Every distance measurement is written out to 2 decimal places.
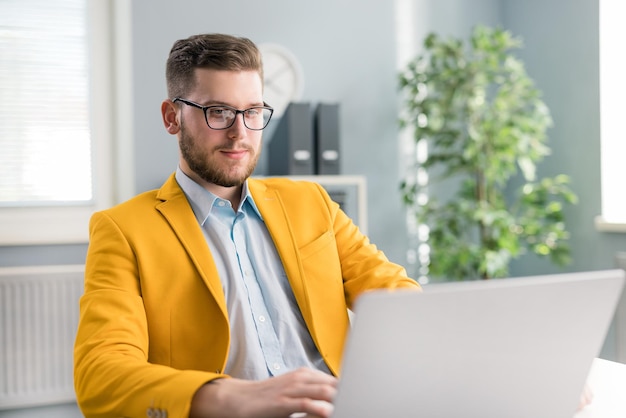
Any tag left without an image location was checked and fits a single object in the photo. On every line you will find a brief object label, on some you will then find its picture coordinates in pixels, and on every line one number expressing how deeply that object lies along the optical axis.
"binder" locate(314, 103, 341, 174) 2.82
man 1.17
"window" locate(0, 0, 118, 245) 2.89
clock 3.11
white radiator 2.74
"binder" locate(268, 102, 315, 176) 2.77
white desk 0.92
